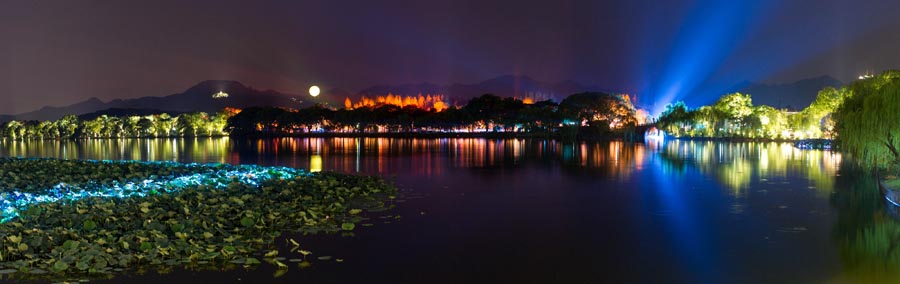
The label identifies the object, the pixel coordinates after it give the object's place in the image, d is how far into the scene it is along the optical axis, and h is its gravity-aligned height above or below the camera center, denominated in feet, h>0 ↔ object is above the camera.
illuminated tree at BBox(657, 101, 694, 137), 351.25 +3.62
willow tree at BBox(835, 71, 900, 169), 74.76 -0.37
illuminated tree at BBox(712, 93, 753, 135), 320.70 +7.98
